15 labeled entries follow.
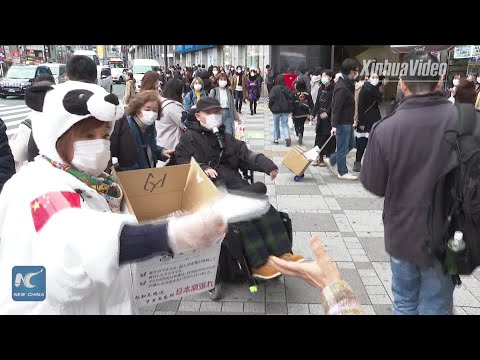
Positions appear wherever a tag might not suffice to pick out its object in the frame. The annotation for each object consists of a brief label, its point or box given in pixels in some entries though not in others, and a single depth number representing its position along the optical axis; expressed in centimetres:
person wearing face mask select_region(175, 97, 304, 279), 336
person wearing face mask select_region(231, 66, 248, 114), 1505
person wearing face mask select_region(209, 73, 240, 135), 776
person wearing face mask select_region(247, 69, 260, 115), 1445
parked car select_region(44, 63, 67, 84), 1973
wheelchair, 321
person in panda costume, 107
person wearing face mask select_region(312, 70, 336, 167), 730
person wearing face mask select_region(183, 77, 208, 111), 806
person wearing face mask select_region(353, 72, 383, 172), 677
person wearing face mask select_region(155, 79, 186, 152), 509
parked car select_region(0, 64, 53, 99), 1883
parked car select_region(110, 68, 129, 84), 3228
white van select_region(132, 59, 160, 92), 2461
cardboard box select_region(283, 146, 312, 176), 634
